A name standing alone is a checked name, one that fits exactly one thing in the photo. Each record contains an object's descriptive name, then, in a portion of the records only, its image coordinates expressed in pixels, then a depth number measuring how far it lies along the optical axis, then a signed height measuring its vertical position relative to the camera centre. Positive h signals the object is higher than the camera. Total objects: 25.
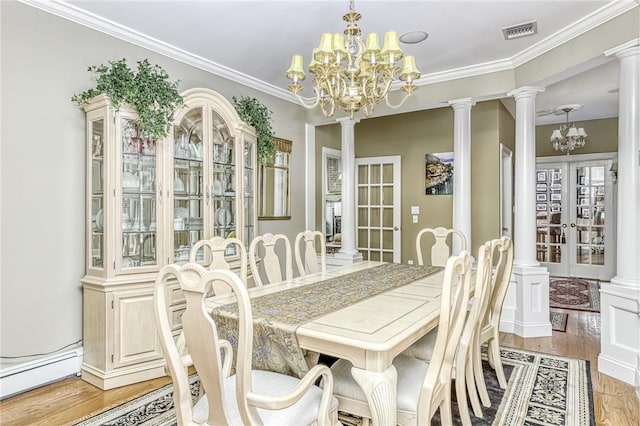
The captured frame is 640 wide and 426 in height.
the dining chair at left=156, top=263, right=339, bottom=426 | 1.19 -0.54
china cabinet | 2.70 -0.07
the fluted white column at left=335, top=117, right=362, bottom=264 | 4.91 +0.21
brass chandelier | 2.21 +0.87
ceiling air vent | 3.06 +1.48
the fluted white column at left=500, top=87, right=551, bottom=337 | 3.72 -0.40
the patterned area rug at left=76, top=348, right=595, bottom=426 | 2.21 -1.20
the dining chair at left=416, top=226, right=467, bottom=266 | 3.44 -0.33
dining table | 1.43 -0.49
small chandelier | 5.74 +1.16
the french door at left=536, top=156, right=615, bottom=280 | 6.39 -0.09
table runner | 1.65 -0.48
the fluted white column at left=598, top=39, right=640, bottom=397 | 2.70 -0.25
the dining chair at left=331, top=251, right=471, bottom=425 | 1.51 -0.76
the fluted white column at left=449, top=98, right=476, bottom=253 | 4.16 +0.50
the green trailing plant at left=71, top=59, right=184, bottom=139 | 2.70 +0.85
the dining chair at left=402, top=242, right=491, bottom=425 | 1.95 -0.75
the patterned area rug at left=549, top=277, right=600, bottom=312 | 4.84 -1.17
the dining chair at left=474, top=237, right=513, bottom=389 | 2.46 -0.68
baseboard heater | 2.51 -1.12
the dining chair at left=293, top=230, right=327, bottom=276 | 3.28 -0.36
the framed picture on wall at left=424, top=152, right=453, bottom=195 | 5.36 +0.54
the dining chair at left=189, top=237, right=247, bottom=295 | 2.44 -0.29
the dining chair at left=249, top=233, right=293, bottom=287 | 2.85 -0.36
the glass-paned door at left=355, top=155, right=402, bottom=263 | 5.83 +0.05
